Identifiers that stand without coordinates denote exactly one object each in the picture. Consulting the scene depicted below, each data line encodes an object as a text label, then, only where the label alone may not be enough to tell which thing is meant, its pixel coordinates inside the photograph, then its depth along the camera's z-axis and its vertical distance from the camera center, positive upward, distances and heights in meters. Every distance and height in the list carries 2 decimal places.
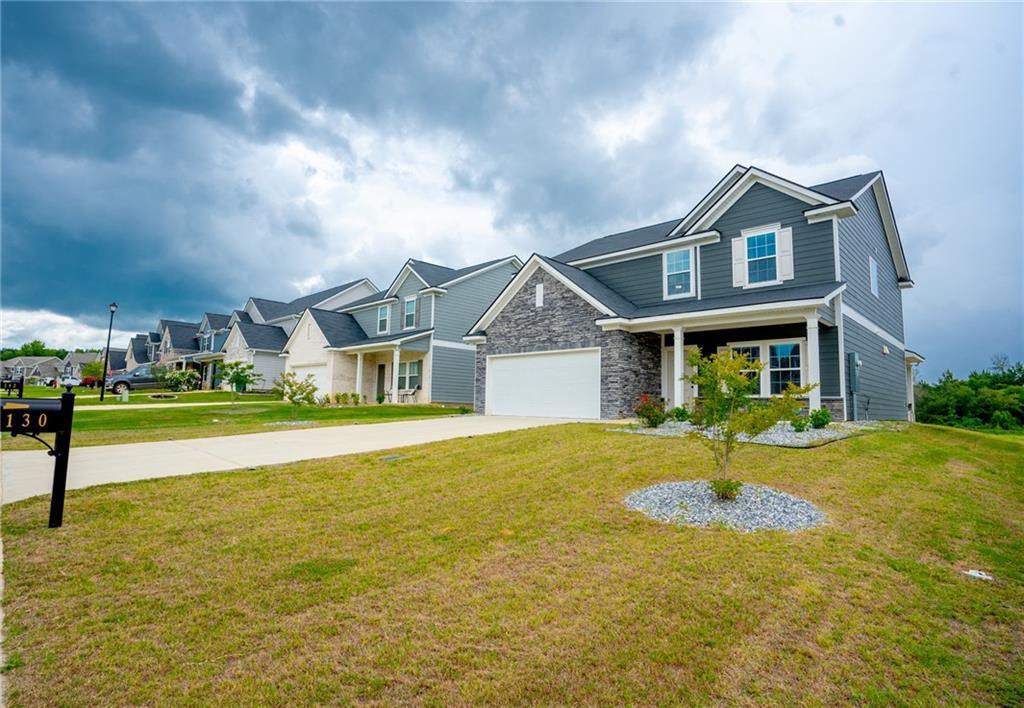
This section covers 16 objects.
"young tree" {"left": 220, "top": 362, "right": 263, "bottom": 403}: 22.37 +0.17
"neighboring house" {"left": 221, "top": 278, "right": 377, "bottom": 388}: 33.82 +3.97
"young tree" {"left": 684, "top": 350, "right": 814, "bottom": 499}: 5.84 -0.19
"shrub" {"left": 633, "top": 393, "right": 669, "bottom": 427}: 11.35 -0.61
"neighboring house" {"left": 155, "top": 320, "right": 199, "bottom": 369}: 43.25 +3.19
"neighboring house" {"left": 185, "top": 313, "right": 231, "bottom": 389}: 39.16 +2.78
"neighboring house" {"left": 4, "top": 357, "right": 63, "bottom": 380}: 82.44 +1.26
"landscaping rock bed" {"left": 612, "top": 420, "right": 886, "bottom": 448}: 8.97 -0.90
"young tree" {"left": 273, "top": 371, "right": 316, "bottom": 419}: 15.73 -0.45
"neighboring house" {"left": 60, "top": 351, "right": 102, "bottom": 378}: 73.11 +2.38
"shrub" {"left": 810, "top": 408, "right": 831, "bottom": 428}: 10.60 -0.58
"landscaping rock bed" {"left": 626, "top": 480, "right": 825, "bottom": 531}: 5.00 -1.32
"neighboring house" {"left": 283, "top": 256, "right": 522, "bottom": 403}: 24.23 +2.38
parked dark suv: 30.78 -0.39
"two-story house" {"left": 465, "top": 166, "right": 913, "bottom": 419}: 13.35 +2.51
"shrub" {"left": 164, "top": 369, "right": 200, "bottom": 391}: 32.76 -0.20
